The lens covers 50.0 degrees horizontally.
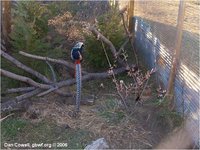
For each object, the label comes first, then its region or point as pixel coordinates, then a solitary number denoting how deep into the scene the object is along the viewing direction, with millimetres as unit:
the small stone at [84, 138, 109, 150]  2050
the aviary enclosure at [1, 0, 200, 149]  2168
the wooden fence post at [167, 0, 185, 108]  2236
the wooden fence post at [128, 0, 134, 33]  4227
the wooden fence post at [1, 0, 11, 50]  4075
